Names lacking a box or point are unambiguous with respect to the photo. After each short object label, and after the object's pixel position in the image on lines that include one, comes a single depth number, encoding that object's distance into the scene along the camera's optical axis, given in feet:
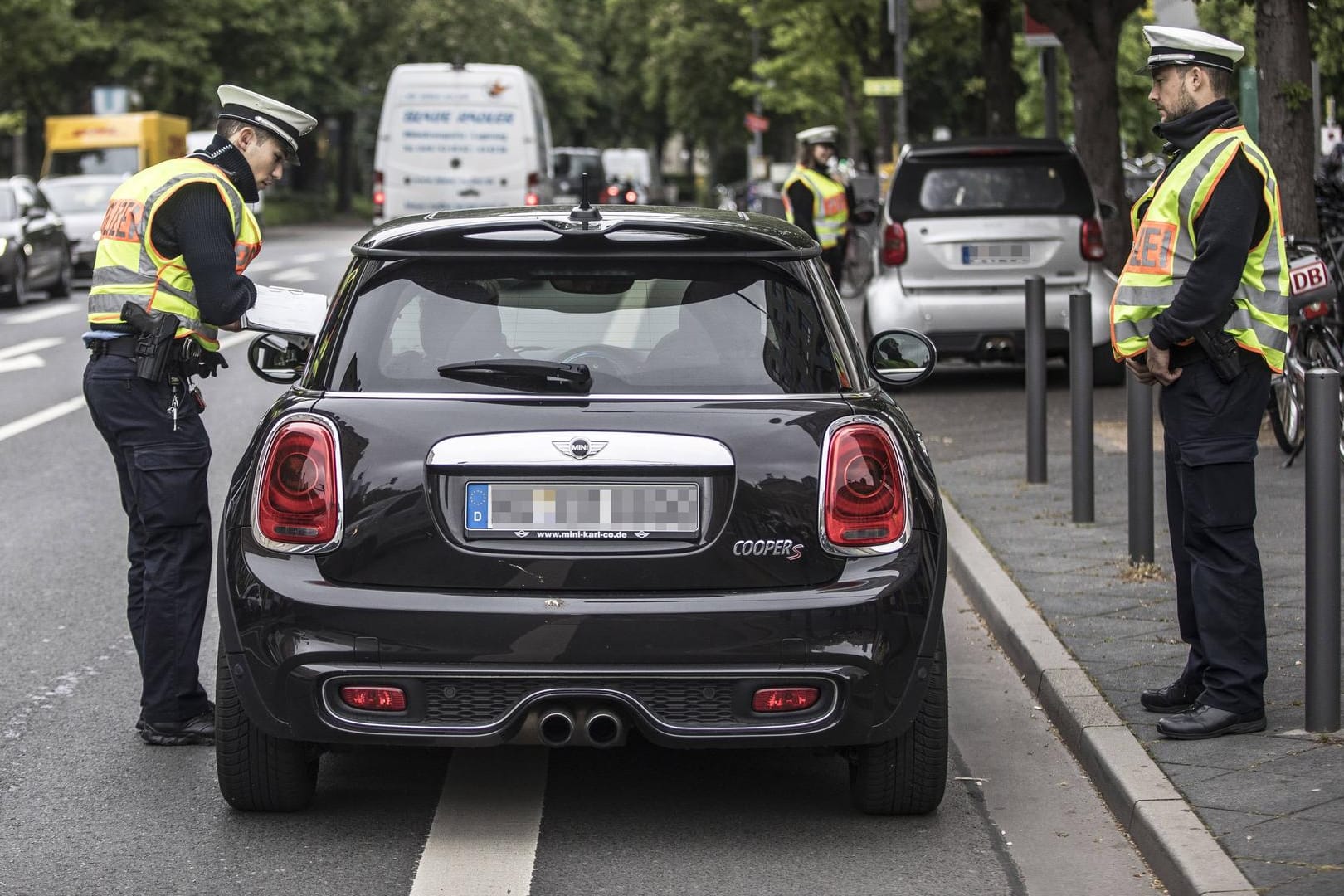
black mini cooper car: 30.50
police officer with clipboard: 37.72
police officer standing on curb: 35.54
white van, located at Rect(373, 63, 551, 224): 181.30
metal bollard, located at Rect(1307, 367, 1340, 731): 35.13
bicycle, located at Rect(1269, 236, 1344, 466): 67.76
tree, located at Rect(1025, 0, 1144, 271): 112.37
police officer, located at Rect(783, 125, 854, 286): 110.73
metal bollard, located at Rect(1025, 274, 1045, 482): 65.15
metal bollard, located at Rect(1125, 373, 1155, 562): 51.37
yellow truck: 273.70
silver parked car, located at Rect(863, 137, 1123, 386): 94.80
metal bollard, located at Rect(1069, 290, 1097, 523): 58.08
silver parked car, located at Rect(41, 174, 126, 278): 201.59
